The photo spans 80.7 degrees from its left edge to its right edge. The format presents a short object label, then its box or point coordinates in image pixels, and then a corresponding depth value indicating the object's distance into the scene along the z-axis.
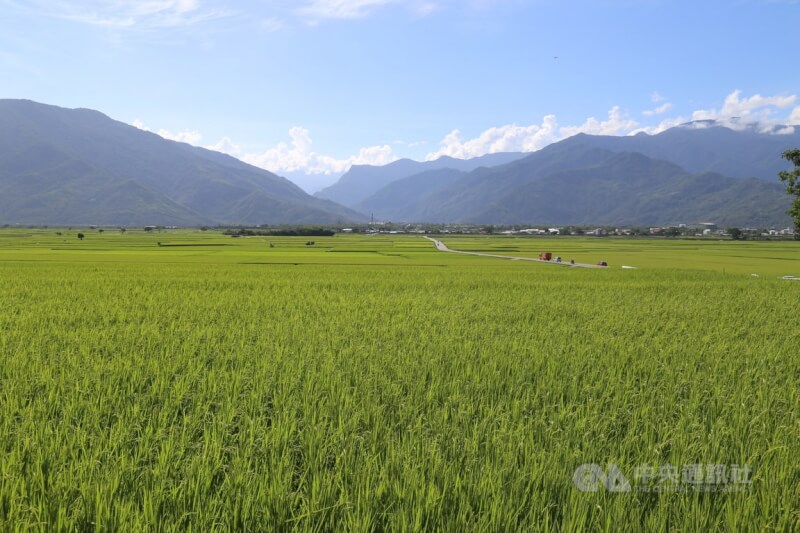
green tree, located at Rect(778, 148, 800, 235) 40.69
